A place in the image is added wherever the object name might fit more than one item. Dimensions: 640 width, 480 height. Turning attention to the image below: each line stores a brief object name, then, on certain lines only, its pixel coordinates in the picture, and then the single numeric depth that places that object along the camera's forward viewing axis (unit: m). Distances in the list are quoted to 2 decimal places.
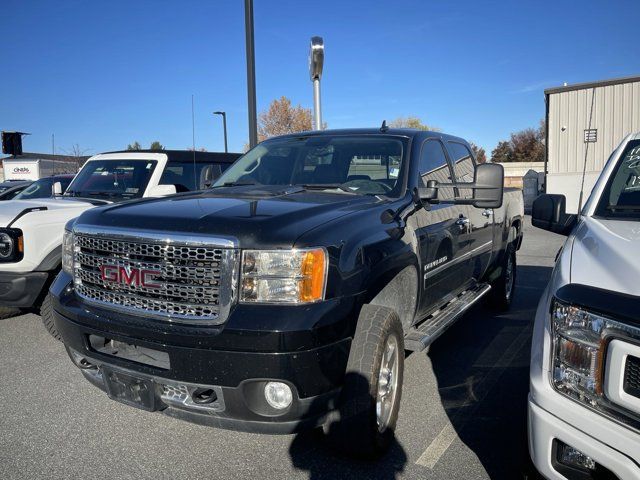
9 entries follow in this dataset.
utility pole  7.95
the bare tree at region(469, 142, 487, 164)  70.84
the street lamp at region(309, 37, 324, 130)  8.19
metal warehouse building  19.77
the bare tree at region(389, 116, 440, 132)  67.94
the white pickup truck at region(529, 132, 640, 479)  1.76
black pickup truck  2.37
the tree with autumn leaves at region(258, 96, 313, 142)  46.62
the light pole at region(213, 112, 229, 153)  28.29
